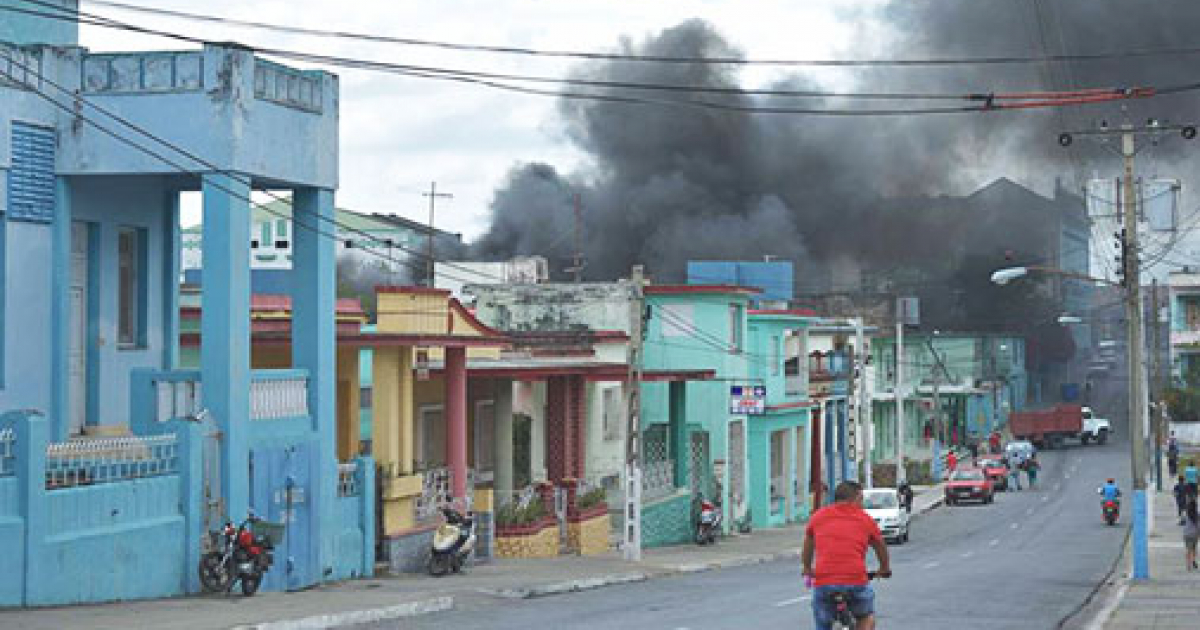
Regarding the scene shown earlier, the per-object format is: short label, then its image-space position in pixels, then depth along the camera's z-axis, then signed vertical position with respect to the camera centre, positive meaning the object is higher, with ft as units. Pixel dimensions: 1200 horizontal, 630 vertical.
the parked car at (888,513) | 133.49 -11.04
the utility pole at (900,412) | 186.50 -4.55
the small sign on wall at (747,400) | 150.61 -2.54
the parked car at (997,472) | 208.54 -12.44
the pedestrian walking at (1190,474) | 139.25 -8.59
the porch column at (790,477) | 172.04 -10.56
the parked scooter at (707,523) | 130.62 -11.52
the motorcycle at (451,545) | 83.51 -8.36
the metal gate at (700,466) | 145.38 -7.98
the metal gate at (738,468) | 152.46 -8.66
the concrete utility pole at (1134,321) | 89.28 +2.50
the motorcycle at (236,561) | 64.03 -6.96
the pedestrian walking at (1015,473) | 211.82 -12.95
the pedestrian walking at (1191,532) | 90.33 -8.61
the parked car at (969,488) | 190.90 -13.06
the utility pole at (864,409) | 165.99 -3.88
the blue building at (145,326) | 58.85 +1.97
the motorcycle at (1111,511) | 145.18 -11.95
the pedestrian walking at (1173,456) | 197.16 -10.20
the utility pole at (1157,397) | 184.67 -3.76
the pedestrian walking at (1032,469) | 209.05 -12.02
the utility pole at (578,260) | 181.50 +12.73
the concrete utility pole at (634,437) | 101.86 -3.89
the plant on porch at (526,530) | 98.32 -9.11
